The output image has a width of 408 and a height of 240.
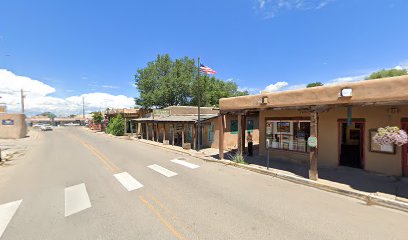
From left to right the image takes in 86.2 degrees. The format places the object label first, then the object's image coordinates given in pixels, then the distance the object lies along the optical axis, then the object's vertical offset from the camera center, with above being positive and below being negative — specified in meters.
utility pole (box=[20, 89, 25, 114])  42.91 +4.28
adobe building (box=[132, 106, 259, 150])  20.11 -1.22
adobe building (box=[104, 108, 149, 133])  39.97 +0.90
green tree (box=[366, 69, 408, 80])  37.83 +7.85
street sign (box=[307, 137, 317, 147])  9.39 -1.08
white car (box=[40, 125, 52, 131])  58.11 -2.58
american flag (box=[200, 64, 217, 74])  16.38 +3.63
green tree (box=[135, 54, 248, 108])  44.78 +6.98
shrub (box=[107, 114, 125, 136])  37.94 -1.42
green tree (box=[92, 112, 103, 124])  54.59 +0.28
